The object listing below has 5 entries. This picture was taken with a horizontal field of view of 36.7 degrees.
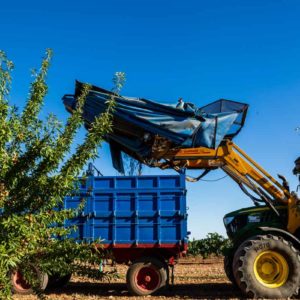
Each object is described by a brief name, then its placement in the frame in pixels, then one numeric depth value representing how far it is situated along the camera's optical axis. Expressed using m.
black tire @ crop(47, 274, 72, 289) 11.08
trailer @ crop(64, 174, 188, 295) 10.27
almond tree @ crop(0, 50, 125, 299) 4.17
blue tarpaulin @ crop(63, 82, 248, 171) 9.69
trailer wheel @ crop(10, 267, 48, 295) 10.32
